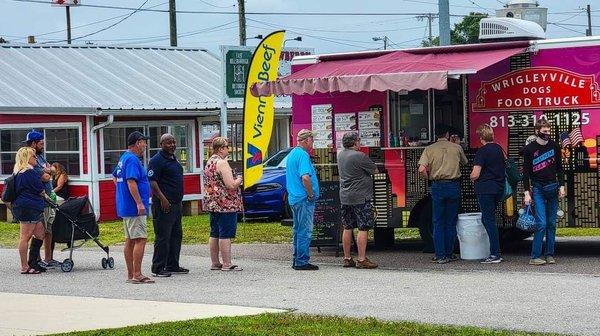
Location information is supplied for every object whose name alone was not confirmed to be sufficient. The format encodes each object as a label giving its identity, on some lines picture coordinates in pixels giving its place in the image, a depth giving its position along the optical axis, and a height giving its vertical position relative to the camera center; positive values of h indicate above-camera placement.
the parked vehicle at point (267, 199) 24.17 -1.19
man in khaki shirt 15.48 -0.65
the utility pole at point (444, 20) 20.88 +2.06
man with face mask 14.89 -0.57
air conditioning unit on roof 16.25 +1.44
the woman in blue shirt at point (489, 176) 15.23 -0.54
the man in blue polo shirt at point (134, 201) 13.95 -0.67
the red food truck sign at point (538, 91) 15.46 +0.56
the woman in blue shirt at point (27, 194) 15.22 -0.60
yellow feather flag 20.39 +0.51
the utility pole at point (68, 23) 56.06 +5.80
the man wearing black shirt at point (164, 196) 14.71 -0.66
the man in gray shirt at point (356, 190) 15.04 -0.67
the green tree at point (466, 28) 55.66 +5.40
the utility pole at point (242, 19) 44.72 +4.66
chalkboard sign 16.78 -1.11
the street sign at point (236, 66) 22.70 +1.45
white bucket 15.78 -1.38
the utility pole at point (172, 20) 45.47 +4.73
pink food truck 15.48 +0.41
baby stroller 15.70 -1.05
